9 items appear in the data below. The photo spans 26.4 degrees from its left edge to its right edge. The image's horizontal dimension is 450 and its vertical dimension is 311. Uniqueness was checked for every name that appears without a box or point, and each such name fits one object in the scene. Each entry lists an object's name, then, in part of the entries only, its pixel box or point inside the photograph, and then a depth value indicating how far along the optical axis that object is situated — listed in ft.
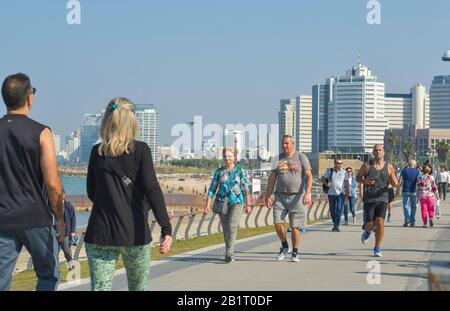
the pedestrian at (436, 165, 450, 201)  124.88
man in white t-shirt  72.69
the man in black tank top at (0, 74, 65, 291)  22.52
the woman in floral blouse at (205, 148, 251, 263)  43.73
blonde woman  22.56
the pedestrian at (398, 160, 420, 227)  73.82
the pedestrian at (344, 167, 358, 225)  79.81
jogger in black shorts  47.21
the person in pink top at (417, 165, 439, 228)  73.87
